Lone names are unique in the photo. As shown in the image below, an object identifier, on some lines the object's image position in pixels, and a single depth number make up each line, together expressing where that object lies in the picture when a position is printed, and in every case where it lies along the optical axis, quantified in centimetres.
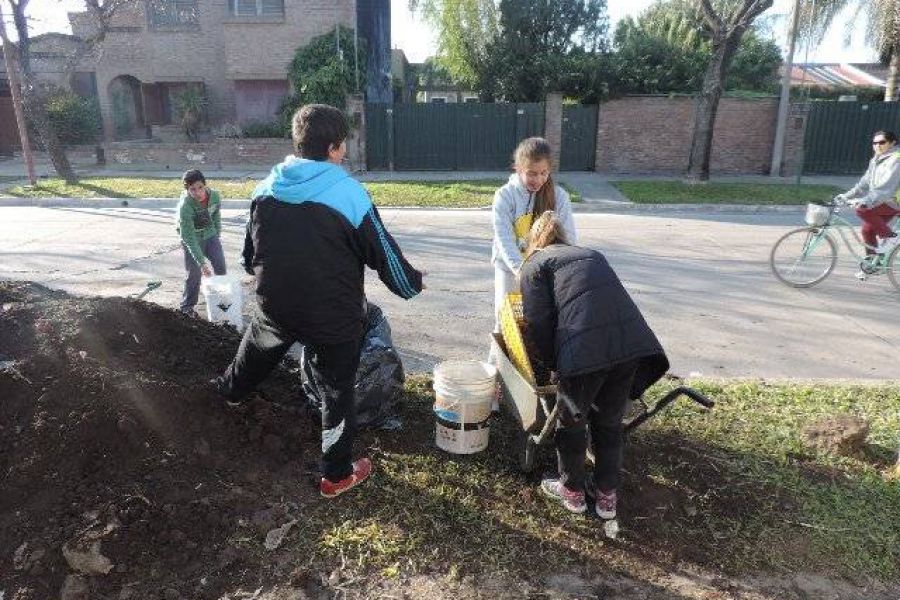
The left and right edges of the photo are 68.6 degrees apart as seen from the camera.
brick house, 2430
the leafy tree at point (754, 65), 2650
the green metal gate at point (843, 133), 1936
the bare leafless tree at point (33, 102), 1722
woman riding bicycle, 735
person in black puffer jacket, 293
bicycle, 763
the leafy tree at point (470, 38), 2417
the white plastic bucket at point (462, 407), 366
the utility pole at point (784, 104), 1794
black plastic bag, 398
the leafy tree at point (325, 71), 2166
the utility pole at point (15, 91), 1636
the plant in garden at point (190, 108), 2461
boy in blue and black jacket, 295
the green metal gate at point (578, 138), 2039
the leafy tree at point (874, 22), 2077
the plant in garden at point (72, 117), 2452
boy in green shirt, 596
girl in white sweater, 407
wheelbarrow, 328
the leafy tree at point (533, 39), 2267
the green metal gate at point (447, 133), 2019
